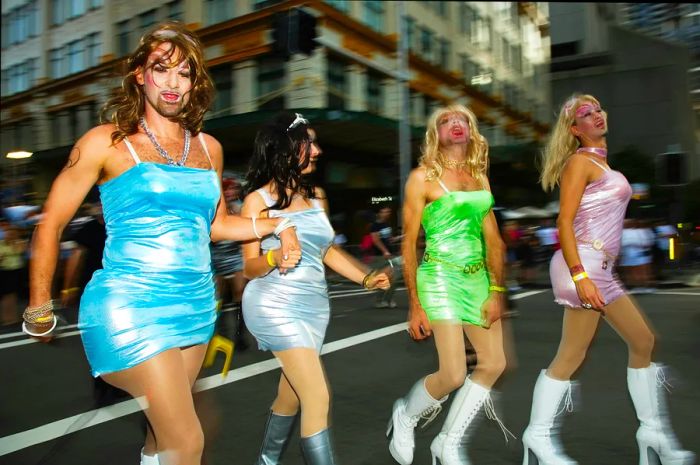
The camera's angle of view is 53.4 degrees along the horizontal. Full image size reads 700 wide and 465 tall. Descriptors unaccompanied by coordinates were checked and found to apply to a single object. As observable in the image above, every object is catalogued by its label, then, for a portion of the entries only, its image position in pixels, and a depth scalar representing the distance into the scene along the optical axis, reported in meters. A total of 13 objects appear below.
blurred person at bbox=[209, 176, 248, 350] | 7.25
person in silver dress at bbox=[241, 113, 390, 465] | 3.01
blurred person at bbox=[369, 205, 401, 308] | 13.92
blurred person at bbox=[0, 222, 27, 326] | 10.39
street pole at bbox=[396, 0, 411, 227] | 19.52
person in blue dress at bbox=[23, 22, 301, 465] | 2.31
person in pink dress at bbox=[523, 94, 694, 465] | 3.43
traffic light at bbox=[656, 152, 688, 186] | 12.59
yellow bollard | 3.22
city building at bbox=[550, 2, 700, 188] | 45.06
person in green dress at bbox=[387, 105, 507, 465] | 3.57
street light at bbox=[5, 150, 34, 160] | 25.75
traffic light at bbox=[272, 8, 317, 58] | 8.54
